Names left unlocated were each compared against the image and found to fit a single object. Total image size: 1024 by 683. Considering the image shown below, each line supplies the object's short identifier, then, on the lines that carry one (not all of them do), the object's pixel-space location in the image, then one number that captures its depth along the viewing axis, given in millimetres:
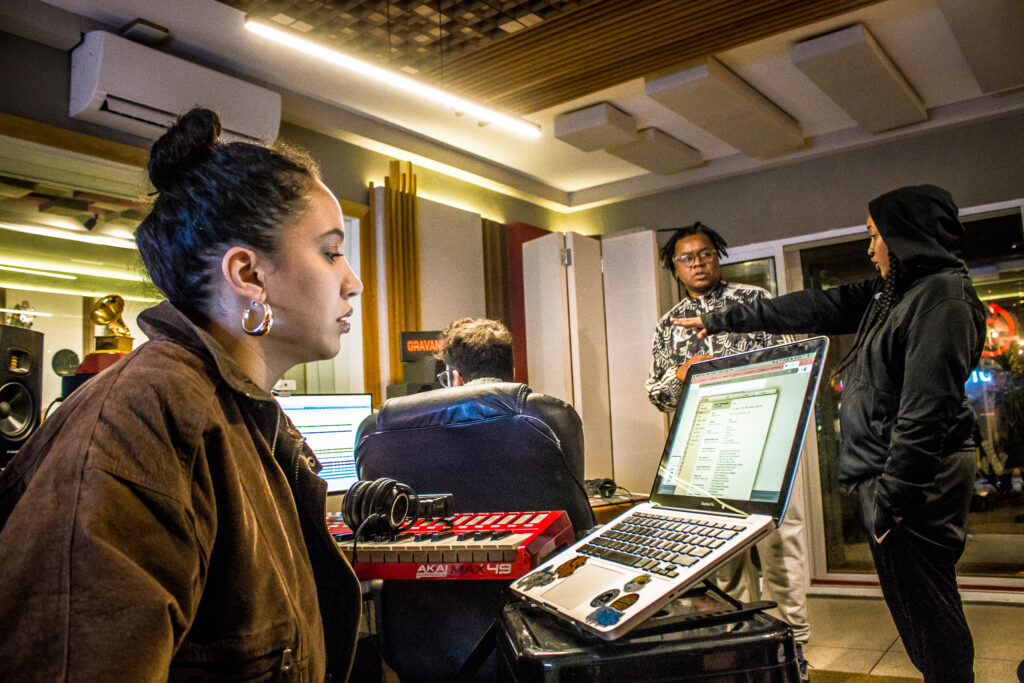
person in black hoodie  1756
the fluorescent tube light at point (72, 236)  3238
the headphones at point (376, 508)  1301
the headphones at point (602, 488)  3229
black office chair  1640
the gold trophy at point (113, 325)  2932
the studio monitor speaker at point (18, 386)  2342
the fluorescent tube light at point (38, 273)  3203
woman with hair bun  573
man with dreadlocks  3154
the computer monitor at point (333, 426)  3150
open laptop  853
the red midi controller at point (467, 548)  1137
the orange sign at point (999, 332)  4504
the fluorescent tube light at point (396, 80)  2977
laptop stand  844
